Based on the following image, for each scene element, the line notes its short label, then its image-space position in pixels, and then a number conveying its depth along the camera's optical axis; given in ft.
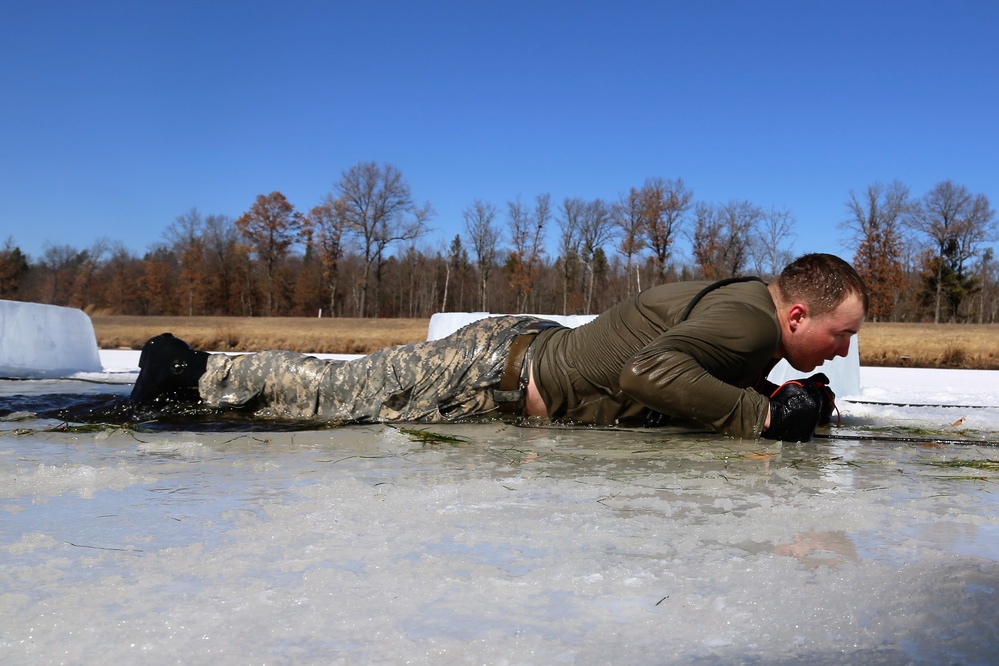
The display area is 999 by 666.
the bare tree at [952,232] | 172.55
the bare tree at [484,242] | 200.35
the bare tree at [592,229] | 196.65
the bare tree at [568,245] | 197.98
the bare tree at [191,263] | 231.09
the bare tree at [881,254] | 162.09
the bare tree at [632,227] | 186.50
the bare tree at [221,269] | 238.27
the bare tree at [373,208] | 185.16
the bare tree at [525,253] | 199.81
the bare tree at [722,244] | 182.50
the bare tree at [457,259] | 253.44
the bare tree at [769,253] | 185.26
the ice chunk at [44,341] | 23.76
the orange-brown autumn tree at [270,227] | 208.44
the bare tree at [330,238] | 195.21
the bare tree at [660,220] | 184.85
